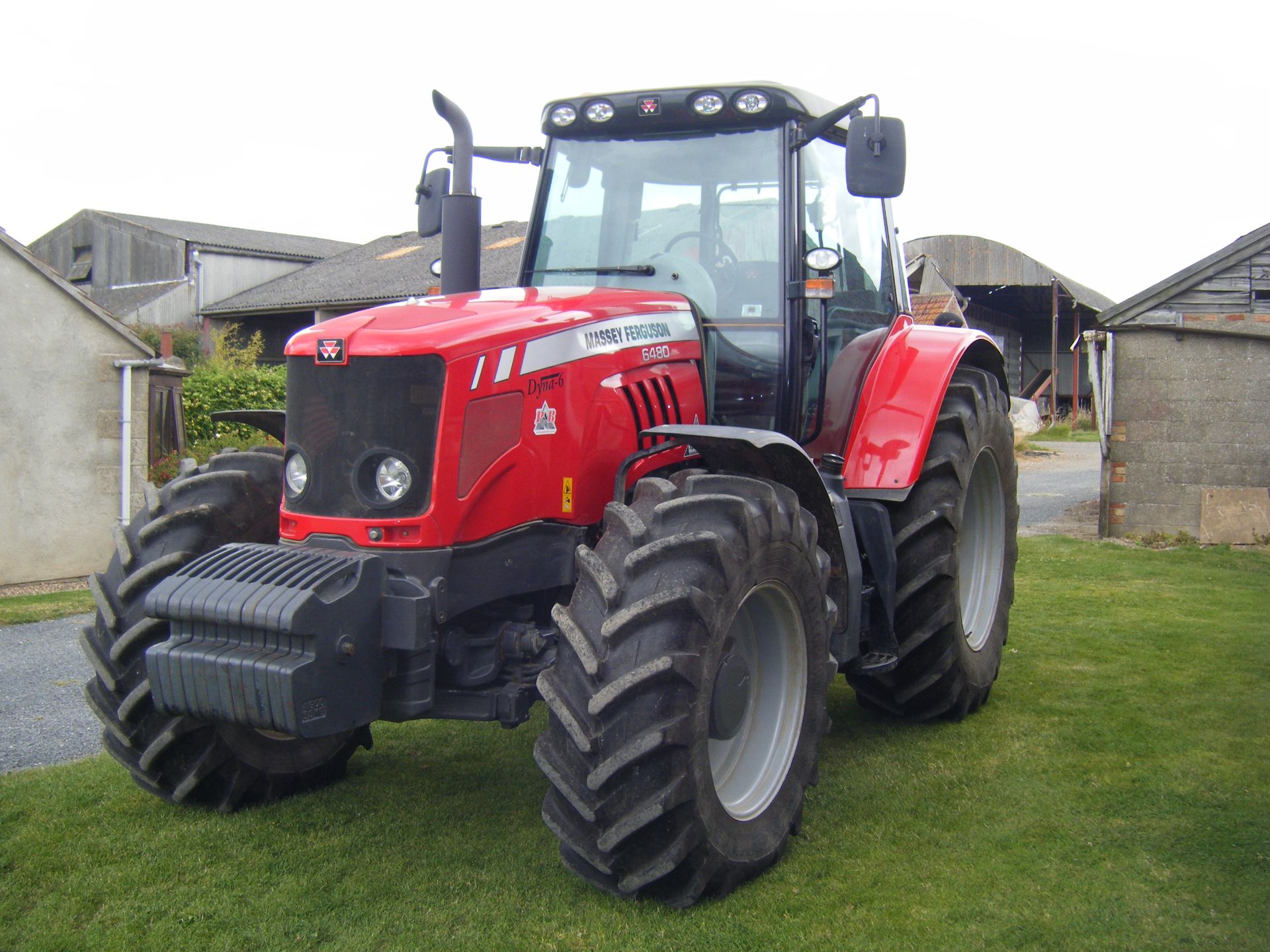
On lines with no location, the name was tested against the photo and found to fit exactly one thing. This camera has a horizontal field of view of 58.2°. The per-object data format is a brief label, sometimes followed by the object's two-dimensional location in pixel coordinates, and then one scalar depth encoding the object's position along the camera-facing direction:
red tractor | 3.13
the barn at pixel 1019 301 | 29.94
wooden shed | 10.88
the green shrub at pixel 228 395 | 14.58
